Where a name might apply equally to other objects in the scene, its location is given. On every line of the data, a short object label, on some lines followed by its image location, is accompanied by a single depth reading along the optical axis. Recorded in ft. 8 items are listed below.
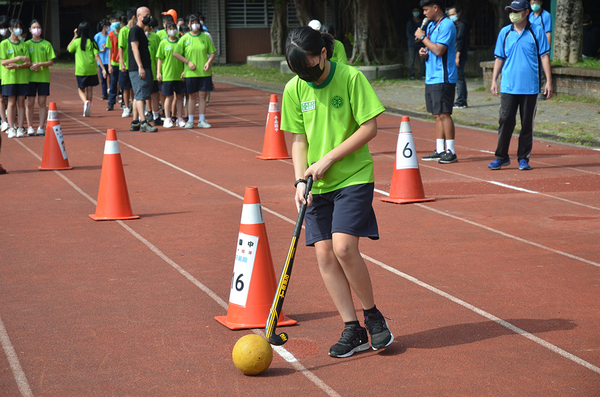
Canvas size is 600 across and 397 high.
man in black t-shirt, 45.09
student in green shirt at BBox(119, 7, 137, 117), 48.47
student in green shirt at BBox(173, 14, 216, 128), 46.90
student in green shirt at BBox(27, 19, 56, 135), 44.68
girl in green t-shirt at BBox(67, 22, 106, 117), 56.03
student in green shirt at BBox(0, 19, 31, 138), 43.91
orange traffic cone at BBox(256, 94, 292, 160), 38.58
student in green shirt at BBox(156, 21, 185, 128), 48.60
